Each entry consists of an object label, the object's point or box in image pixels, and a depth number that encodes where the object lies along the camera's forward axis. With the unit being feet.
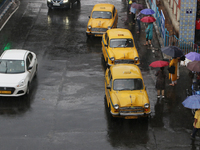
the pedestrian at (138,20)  81.05
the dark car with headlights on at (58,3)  97.60
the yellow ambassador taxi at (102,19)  76.48
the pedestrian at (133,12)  89.15
